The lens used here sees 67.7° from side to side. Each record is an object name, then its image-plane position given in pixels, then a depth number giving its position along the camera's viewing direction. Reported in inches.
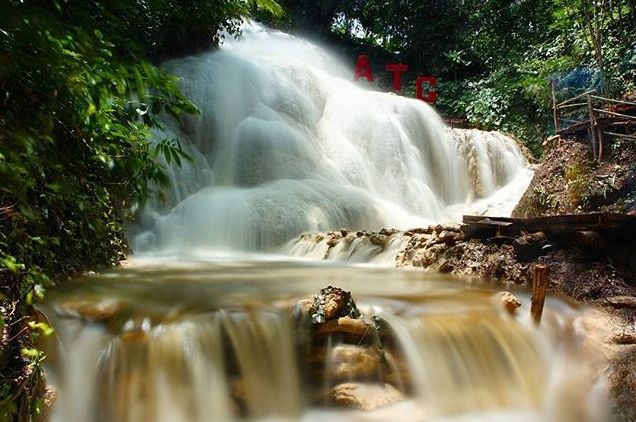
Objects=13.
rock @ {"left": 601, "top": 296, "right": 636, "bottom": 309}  179.9
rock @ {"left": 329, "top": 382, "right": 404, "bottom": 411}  137.4
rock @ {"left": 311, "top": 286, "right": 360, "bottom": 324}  147.6
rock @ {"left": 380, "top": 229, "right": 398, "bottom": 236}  331.2
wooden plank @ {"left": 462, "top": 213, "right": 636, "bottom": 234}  206.4
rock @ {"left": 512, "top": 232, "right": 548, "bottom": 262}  228.7
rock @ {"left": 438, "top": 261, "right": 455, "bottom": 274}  260.2
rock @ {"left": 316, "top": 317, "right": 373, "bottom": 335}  147.0
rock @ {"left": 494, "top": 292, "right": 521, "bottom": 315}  177.3
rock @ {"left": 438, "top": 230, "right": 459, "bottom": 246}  272.3
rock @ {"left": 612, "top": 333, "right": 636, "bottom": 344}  163.8
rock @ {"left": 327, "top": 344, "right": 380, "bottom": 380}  142.6
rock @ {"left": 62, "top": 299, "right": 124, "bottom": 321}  137.3
